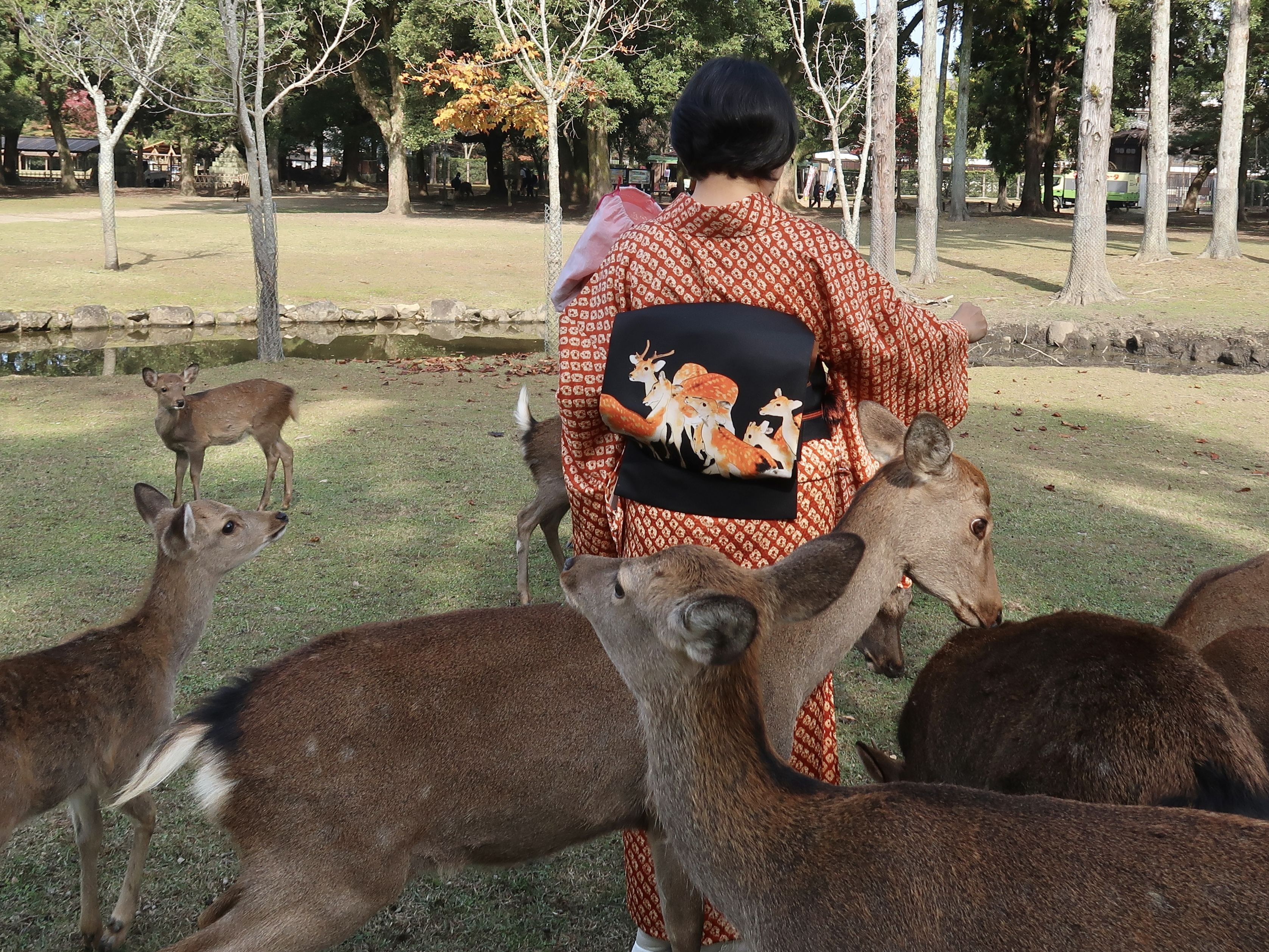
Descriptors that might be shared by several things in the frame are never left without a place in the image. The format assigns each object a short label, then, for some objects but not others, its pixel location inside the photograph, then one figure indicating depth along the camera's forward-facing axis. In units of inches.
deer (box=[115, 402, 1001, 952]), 90.6
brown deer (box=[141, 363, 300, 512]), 292.2
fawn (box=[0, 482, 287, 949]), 118.0
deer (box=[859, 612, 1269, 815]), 93.3
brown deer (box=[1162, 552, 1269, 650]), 134.3
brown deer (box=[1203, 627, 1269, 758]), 111.3
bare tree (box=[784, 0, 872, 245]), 607.8
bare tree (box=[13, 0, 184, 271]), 674.8
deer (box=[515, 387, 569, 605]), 226.8
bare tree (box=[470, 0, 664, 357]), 536.4
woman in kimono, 97.3
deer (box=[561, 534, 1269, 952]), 62.6
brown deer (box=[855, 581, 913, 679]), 167.8
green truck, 1732.3
